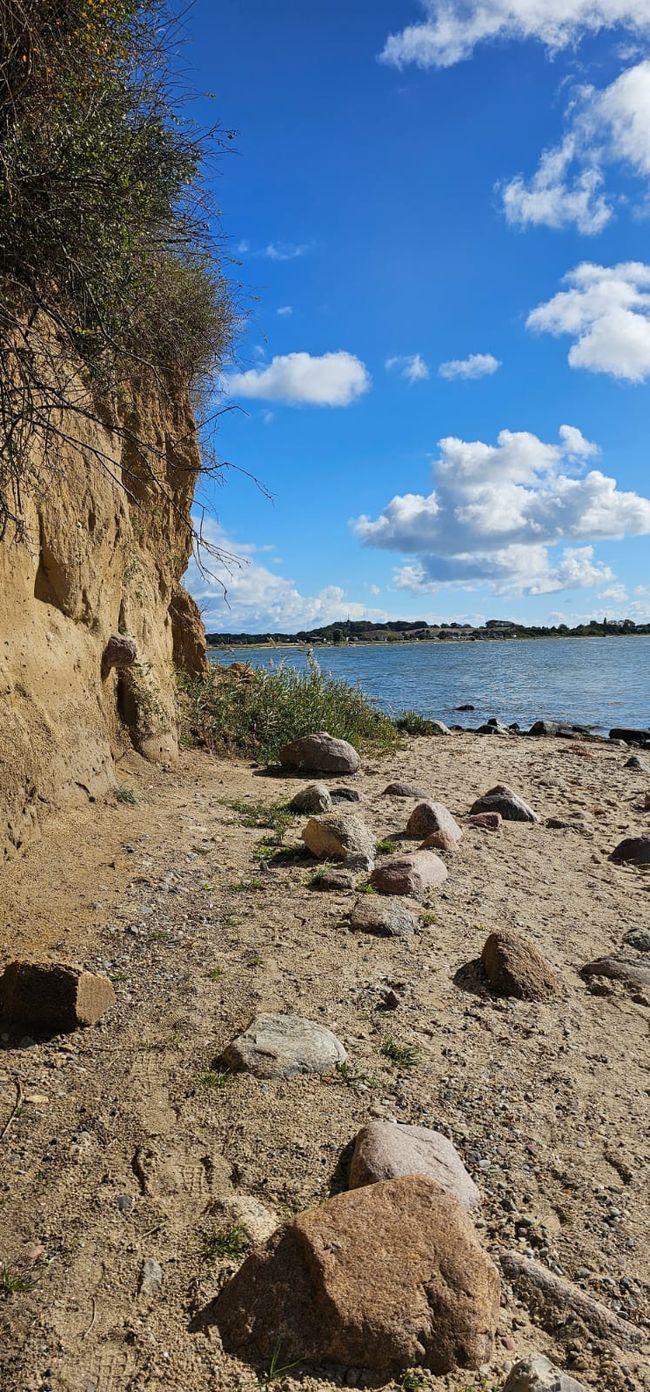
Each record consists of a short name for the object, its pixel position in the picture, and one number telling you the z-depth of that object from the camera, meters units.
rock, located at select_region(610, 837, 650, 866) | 8.04
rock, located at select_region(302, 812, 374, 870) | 6.65
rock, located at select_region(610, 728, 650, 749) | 18.77
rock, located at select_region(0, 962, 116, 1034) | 3.83
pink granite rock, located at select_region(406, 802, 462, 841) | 7.80
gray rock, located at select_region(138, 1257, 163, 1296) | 2.50
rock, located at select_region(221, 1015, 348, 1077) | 3.62
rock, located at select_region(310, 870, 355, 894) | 6.11
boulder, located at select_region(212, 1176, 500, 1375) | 2.29
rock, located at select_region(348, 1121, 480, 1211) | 2.92
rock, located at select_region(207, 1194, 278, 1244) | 2.72
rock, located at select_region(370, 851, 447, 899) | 6.19
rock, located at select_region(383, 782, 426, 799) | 9.93
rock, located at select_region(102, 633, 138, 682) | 7.85
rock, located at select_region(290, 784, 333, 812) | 8.28
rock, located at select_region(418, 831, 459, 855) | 7.52
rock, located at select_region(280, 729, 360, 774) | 10.73
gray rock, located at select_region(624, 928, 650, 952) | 5.79
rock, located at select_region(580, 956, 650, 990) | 5.13
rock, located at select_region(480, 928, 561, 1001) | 4.74
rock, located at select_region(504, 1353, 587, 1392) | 2.14
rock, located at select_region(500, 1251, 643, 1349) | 2.55
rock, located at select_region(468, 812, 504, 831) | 8.77
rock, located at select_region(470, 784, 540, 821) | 9.41
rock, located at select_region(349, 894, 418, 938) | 5.38
